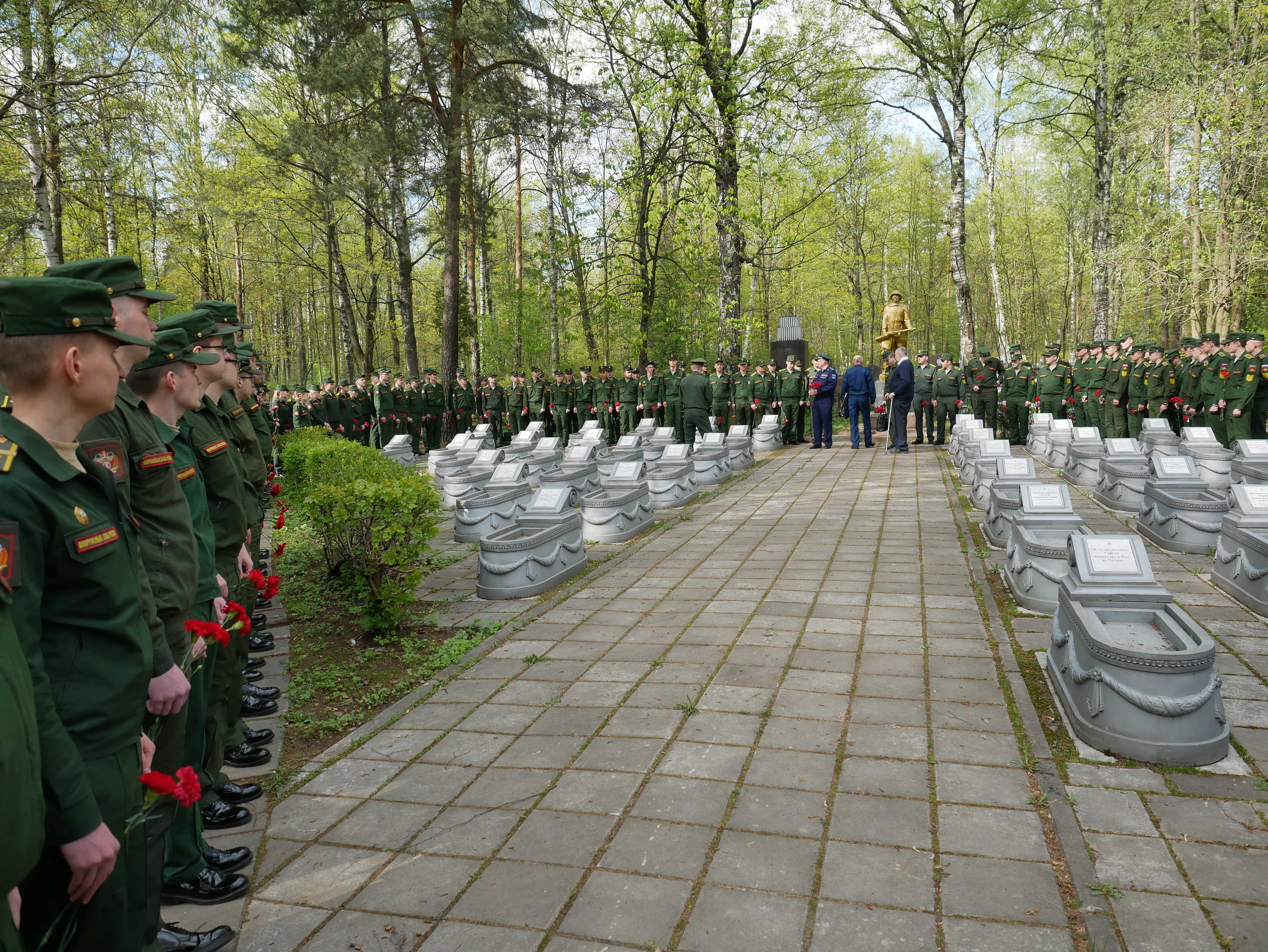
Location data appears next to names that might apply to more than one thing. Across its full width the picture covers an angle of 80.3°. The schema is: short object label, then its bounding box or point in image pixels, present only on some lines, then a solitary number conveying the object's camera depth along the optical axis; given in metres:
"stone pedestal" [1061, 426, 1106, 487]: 11.20
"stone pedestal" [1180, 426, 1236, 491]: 9.90
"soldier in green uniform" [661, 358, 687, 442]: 18.14
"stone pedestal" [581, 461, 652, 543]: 9.25
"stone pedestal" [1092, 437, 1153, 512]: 9.32
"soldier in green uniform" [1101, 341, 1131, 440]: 14.43
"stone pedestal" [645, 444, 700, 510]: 11.44
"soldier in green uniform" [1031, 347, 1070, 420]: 16.30
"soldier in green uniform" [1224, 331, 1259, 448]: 12.14
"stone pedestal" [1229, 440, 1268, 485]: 8.79
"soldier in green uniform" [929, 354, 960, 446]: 16.05
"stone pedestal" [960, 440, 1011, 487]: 10.29
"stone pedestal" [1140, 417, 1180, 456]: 11.23
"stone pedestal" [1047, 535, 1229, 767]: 3.59
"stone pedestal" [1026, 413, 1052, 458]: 14.41
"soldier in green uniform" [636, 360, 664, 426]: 18.95
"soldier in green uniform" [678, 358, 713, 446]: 15.72
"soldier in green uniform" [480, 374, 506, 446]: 21.14
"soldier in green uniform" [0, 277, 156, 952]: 1.60
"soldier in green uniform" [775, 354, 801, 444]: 17.27
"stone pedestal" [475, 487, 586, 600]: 6.96
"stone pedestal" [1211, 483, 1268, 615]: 5.66
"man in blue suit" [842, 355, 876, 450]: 15.77
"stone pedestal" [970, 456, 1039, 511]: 8.41
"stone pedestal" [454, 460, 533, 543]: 9.58
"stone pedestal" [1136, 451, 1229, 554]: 7.34
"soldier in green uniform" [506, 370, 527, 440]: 21.11
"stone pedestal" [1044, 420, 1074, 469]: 12.81
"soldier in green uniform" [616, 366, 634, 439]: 19.45
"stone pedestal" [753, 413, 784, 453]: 17.33
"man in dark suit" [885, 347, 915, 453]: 15.09
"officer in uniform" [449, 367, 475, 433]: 20.69
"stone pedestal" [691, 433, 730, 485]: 13.16
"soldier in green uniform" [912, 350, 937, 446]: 16.39
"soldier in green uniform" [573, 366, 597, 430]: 20.62
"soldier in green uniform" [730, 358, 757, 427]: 18.02
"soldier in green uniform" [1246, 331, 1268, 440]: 12.10
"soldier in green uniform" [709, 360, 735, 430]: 17.98
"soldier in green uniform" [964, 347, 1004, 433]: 16.89
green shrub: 5.50
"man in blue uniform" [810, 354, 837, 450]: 16.25
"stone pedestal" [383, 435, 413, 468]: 16.98
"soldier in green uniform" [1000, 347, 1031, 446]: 16.70
